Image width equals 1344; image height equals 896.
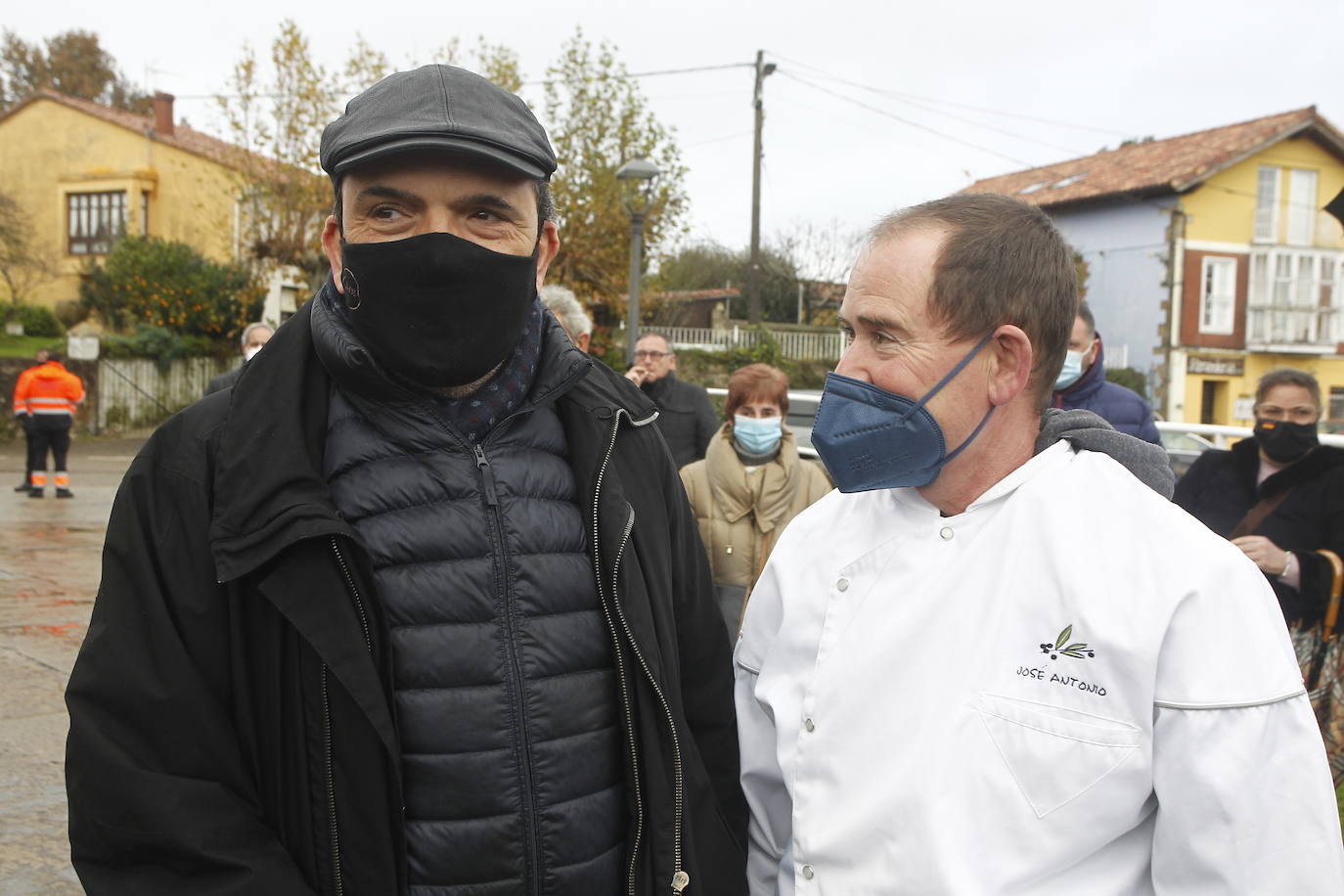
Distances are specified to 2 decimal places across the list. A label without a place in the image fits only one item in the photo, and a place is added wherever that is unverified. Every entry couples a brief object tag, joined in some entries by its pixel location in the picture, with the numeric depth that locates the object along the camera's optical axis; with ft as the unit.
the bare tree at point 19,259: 95.71
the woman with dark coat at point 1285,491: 13.08
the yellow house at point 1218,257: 100.53
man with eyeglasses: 20.98
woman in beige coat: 15.81
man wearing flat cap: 4.99
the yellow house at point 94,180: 106.73
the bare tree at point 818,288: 109.81
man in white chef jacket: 4.61
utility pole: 82.12
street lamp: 36.45
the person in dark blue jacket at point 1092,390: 15.87
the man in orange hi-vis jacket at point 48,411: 45.32
